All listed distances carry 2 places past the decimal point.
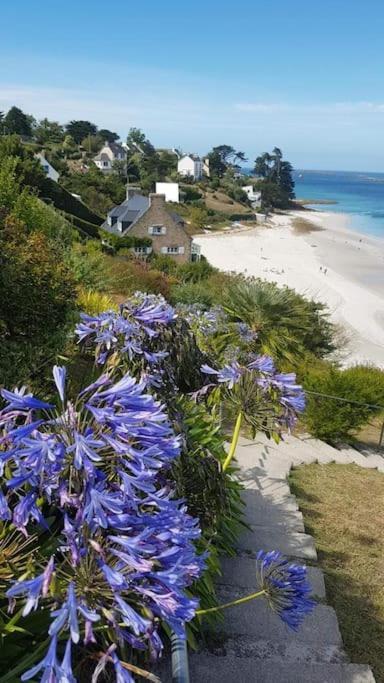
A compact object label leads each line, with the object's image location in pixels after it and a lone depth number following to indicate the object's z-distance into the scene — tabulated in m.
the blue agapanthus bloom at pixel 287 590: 2.40
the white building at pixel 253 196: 100.31
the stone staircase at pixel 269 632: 3.06
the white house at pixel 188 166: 101.19
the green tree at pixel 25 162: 29.97
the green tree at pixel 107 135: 108.23
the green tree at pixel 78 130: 97.25
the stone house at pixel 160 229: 38.16
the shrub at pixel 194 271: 28.06
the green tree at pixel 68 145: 81.38
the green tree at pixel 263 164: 132.34
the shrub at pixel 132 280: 14.55
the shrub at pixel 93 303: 8.77
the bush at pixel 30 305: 5.62
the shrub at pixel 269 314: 11.11
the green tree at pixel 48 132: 81.88
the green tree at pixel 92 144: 90.88
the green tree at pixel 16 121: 75.94
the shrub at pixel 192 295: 15.88
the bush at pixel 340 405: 8.65
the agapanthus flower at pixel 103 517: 1.57
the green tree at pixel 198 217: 72.00
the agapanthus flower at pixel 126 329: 3.81
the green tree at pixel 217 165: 114.69
